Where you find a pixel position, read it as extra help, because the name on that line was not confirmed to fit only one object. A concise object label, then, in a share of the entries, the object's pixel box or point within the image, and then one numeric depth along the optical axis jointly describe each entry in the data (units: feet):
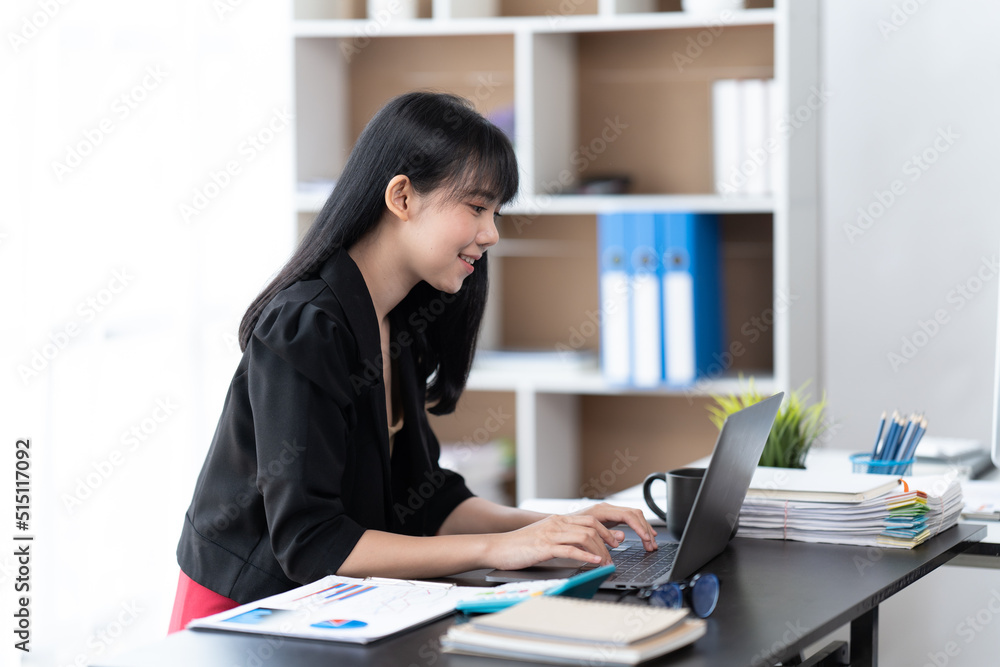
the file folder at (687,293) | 13.82
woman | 10.13
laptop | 9.57
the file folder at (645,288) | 13.86
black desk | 7.88
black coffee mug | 11.05
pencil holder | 11.67
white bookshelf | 13.79
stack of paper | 11.05
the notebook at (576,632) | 7.27
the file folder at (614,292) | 13.90
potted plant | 11.70
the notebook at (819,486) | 11.10
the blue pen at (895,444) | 11.74
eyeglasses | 8.69
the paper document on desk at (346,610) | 8.41
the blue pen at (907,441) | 11.73
